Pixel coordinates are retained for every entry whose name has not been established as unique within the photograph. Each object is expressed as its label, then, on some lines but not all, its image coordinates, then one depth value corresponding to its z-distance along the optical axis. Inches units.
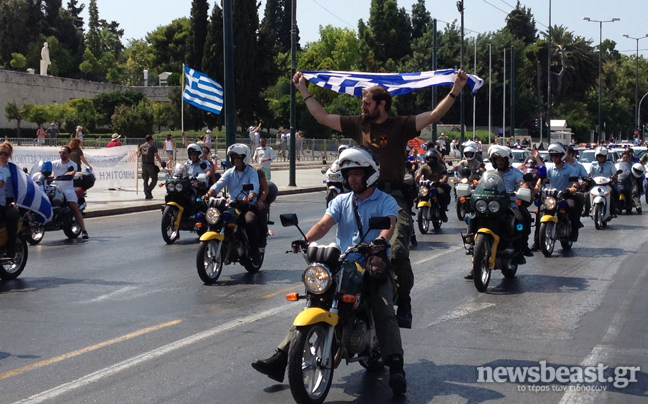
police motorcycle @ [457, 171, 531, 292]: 410.6
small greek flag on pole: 959.6
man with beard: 291.6
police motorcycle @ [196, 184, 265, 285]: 425.4
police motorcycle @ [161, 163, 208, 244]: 593.3
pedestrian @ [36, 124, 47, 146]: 1290.4
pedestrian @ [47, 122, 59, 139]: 1641.2
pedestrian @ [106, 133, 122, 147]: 1097.1
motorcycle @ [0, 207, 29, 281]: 439.2
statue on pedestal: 3082.4
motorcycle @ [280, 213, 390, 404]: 219.3
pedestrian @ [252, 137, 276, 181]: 1163.3
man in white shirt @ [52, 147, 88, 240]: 624.7
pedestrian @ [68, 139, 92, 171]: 786.0
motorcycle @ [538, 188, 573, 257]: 534.0
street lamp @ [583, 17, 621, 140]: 3211.1
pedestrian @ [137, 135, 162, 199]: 972.6
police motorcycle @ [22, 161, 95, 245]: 601.0
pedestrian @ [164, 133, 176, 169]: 1312.1
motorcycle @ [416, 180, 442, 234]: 655.1
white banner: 995.9
